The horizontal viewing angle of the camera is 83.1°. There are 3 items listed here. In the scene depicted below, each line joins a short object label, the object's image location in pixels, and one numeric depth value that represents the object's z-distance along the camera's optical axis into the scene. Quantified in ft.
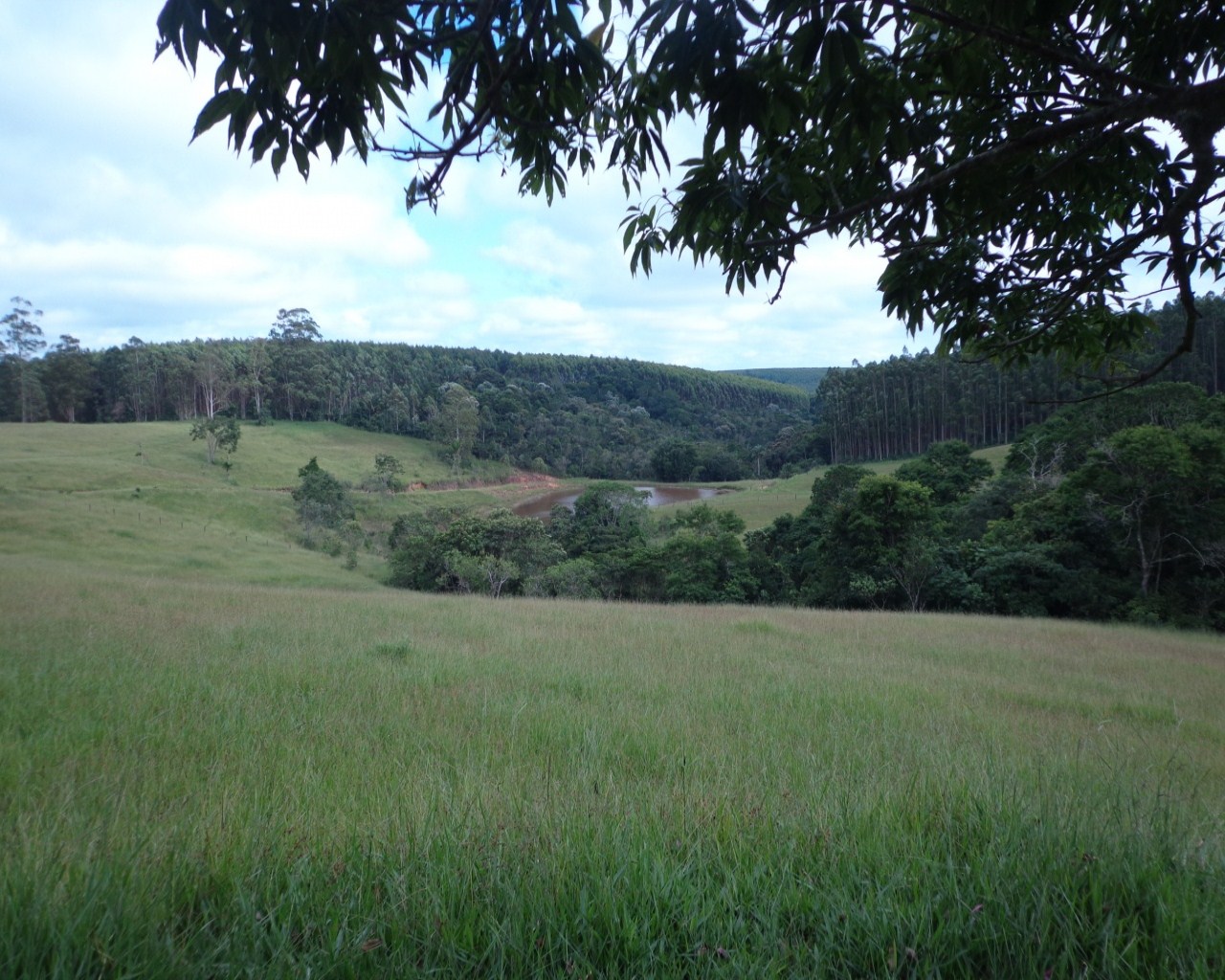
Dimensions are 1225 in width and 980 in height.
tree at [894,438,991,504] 113.29
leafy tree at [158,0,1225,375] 6.71
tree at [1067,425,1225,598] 62.13
